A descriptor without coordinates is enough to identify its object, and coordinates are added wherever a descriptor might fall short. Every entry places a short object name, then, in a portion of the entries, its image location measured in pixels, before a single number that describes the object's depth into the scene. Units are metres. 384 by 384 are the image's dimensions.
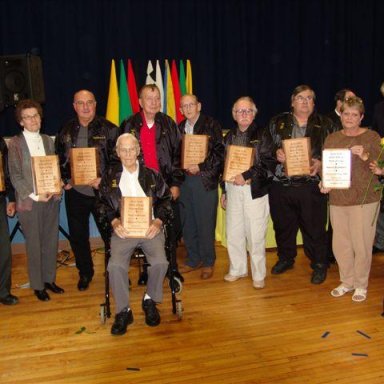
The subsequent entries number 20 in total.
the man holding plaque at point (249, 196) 3.88
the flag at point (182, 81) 6.66
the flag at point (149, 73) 6.52
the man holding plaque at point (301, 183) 3.87
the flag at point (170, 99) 6.37
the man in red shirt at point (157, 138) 3.94
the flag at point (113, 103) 6.21
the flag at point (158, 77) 6.54
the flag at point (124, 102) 6.24
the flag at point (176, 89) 6.28
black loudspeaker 4.93
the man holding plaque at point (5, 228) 3.75
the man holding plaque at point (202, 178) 4.07
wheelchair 3.44
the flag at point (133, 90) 6.31
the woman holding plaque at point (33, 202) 3.72
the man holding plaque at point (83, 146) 3.88
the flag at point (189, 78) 6.72
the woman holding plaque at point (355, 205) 3.54
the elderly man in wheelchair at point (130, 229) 3.35
